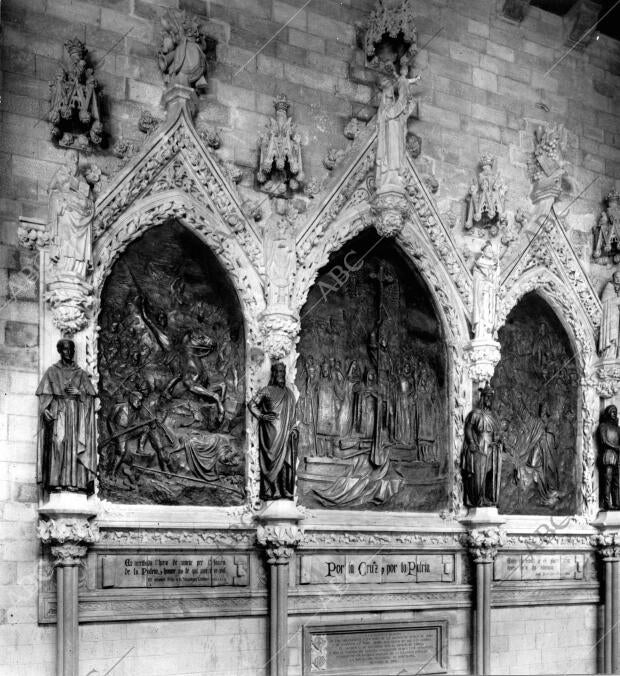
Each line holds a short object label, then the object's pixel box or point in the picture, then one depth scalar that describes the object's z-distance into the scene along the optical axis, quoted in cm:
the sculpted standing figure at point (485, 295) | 1163
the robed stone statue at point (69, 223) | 913
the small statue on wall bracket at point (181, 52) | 1002
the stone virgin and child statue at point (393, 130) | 1104
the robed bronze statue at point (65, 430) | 875
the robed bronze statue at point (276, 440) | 992
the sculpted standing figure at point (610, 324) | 1273
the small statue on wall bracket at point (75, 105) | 935
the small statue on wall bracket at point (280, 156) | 1046
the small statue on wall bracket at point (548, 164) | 1246
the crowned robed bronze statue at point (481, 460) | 1130
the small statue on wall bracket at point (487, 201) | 1197
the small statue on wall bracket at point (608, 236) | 1302
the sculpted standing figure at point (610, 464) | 1245
